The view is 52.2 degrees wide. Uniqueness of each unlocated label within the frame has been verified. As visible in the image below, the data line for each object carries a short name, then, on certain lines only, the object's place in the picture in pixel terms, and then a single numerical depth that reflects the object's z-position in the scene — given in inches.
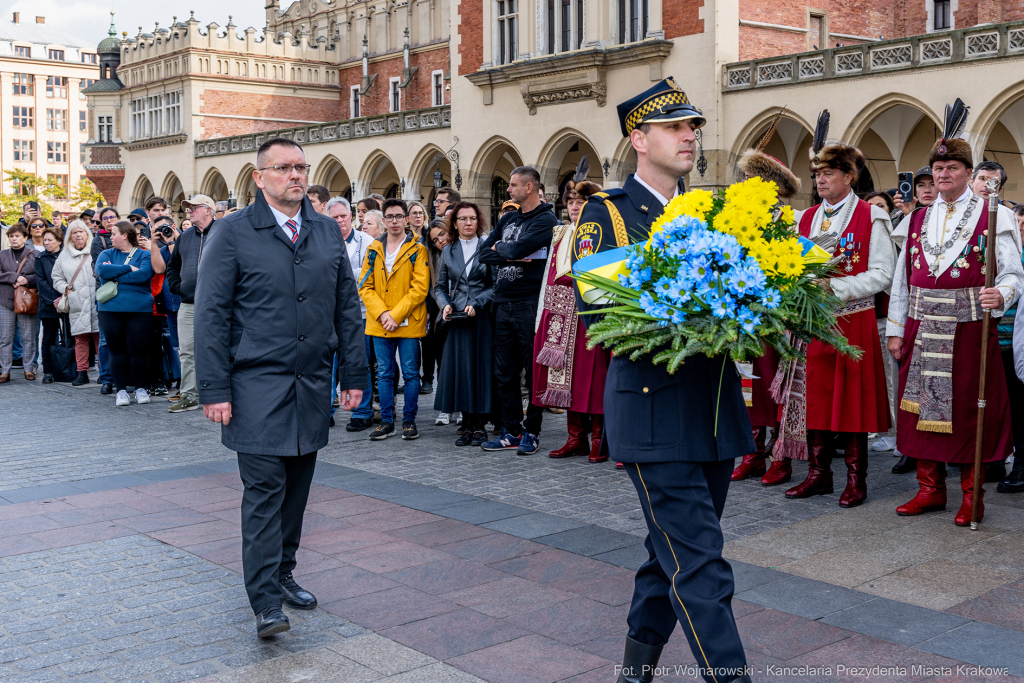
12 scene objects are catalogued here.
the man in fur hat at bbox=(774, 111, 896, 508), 244.8
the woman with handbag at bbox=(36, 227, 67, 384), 520.1
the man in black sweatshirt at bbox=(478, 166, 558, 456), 312.7
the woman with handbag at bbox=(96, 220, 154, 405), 444.8
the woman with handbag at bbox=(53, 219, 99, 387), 496.4
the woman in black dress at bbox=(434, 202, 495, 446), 336.8
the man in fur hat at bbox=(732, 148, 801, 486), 276.2
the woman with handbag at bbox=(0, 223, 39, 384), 533.3
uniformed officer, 120.8
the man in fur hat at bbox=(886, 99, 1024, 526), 230.2
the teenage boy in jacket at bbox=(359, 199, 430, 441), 350.3
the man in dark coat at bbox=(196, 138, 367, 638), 165.9
